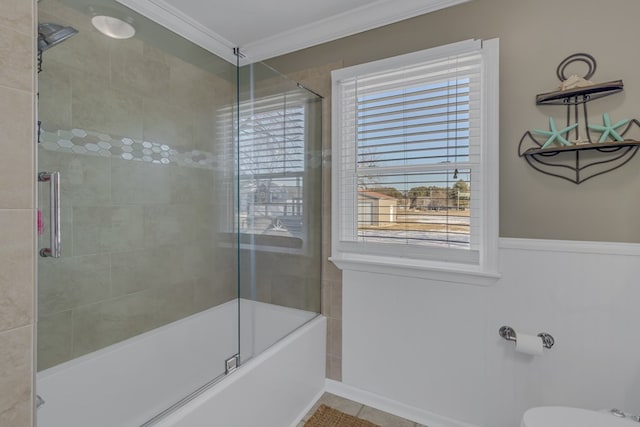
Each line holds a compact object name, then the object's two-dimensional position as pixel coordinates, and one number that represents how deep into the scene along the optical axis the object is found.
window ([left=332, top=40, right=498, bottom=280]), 1.66
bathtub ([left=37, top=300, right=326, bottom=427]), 1.40
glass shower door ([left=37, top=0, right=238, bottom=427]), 1.50
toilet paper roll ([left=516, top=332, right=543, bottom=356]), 1.49
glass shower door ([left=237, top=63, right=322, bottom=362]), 1.69
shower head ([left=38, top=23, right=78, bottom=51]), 1.14
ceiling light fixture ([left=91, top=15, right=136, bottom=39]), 1.58
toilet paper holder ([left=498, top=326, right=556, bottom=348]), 1.54
